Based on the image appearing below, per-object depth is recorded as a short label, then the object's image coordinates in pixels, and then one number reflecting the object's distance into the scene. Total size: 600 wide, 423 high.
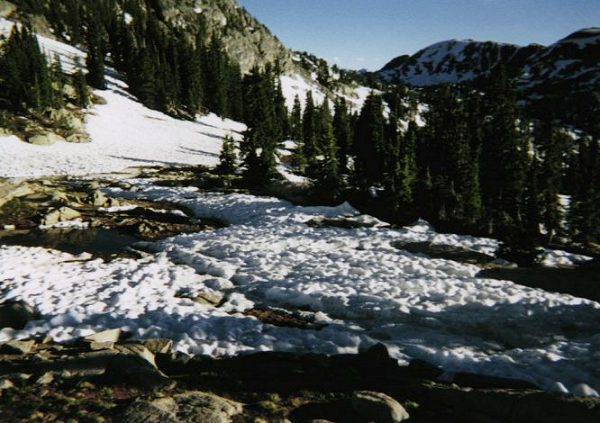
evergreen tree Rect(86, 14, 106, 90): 79.69
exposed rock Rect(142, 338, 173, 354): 9.27
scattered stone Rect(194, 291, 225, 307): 12.66
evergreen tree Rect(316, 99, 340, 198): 35.77
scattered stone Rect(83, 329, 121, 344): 9.62
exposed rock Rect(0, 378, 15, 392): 7.02
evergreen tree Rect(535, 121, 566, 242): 55.88
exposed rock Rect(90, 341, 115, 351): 8.93
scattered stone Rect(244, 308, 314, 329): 11.30
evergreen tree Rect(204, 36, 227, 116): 97.88
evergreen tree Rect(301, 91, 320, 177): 52.28
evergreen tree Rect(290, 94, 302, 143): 102.19
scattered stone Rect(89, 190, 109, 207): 27.88
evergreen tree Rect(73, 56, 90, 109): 67.39
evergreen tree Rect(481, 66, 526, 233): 49.00
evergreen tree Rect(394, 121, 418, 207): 39.34
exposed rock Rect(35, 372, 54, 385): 7.39
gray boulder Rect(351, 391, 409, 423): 6.75
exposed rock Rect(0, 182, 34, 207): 25.12
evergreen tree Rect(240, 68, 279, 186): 42.03
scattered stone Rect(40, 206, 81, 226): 22.44
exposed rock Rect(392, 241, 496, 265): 18.16
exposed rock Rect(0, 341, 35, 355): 9.09
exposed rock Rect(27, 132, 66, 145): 50.10
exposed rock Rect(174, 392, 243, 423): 6.28
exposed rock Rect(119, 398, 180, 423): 6.09
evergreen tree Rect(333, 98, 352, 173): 65.44
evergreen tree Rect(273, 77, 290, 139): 98.19
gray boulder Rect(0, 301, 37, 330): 10.65
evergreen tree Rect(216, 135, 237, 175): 46.32
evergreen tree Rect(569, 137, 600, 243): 59.00
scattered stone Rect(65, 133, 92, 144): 54.98
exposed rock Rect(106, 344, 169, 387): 7.66
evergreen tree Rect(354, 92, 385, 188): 57.88
